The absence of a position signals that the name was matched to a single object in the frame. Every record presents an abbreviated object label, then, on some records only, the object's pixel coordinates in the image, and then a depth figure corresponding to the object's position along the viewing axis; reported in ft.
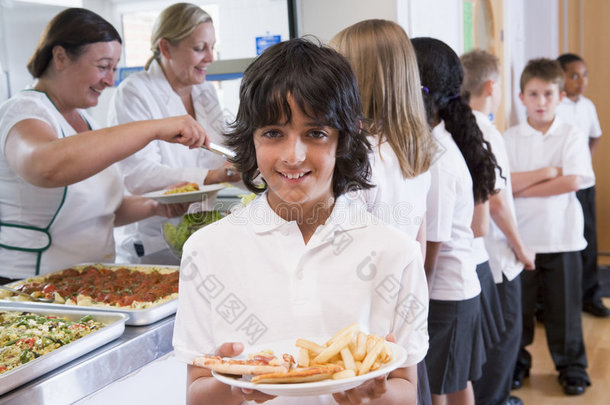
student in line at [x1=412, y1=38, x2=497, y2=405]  6.14
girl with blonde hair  5.03
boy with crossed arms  9.63
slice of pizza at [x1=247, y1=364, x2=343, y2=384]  2.46
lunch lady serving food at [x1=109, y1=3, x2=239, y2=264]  7.60
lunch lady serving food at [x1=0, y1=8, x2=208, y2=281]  5.55
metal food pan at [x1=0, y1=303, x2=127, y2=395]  3.33
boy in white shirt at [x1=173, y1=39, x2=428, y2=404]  3.22
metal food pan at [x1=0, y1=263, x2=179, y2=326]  4.31
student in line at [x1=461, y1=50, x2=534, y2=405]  8.10
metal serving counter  3.43
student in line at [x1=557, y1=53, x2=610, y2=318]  13.56
